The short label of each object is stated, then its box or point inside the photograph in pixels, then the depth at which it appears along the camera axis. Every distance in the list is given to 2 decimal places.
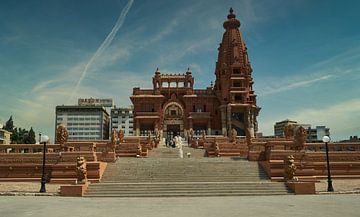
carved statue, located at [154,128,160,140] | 58.47
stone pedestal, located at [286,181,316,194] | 18.14
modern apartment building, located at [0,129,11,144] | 82.31
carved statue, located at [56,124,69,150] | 24.98
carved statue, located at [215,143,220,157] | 32.69
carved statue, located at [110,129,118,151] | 27.38
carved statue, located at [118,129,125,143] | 38.86
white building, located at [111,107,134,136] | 156.62
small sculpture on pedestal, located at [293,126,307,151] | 23.61
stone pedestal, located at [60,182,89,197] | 18.06
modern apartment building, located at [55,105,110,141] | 147.62
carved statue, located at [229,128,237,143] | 39.78
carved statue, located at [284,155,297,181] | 19.61
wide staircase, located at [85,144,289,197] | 18.42
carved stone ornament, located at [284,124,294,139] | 34.09
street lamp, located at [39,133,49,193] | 19.08
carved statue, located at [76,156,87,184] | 18.81
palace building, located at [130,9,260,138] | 64.44
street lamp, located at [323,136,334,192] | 18.94
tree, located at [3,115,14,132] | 98.55
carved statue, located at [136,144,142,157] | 32.58
